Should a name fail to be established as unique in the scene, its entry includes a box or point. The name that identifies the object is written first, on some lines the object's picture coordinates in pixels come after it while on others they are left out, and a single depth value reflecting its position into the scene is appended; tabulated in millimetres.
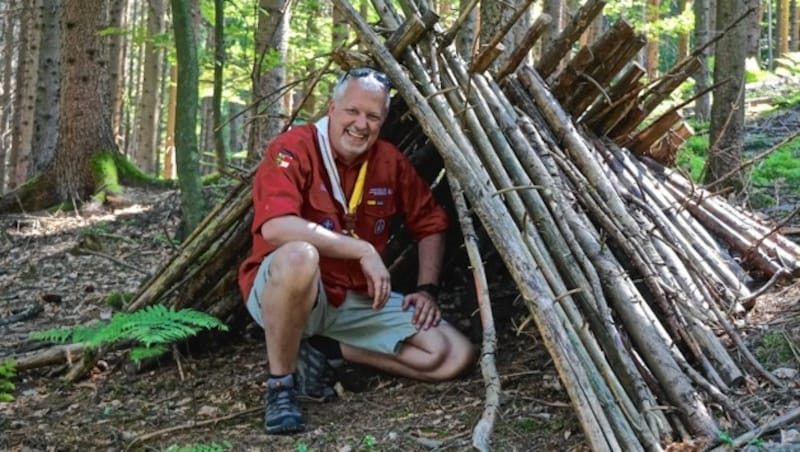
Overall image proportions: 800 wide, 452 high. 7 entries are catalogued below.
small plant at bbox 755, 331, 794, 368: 2932
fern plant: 2924
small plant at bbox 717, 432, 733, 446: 2420
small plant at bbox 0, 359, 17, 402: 3208
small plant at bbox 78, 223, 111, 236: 6838
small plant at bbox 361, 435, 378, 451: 2805
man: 3133
